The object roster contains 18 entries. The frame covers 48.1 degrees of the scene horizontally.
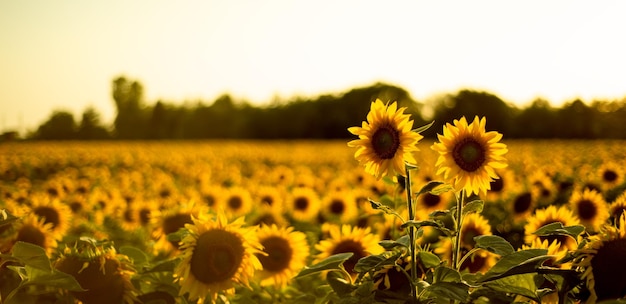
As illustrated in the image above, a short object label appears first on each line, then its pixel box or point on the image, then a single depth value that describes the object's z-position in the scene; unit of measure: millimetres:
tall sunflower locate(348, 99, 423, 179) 2637
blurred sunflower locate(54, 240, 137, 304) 2852
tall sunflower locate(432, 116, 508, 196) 2711
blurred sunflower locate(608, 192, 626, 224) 3719
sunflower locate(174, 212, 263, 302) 2885
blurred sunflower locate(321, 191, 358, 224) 7978
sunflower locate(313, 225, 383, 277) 3938
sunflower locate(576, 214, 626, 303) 2150
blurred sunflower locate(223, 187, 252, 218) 8219
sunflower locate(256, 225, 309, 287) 4215
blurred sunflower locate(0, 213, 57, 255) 3846
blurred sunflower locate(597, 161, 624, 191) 9765
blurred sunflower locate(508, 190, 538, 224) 7805
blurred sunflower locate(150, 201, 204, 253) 4426
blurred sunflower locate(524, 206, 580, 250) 4227
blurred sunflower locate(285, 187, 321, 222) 8500
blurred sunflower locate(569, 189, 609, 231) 6527
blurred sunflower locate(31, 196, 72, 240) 5637
